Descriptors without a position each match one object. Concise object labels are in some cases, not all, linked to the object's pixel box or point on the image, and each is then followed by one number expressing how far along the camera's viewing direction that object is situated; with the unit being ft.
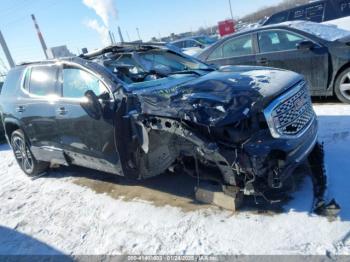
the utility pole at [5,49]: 59.98
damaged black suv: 10.59
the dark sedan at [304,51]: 19.88
